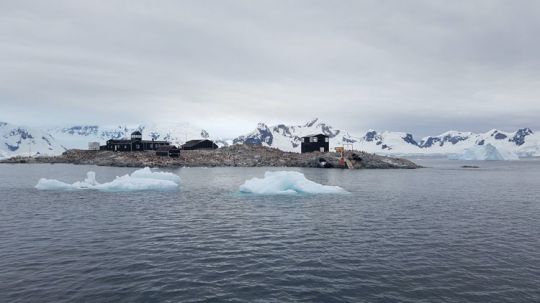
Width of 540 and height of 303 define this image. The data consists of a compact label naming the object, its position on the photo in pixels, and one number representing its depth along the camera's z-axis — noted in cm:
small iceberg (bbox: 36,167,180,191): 5641
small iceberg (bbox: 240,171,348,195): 5334
